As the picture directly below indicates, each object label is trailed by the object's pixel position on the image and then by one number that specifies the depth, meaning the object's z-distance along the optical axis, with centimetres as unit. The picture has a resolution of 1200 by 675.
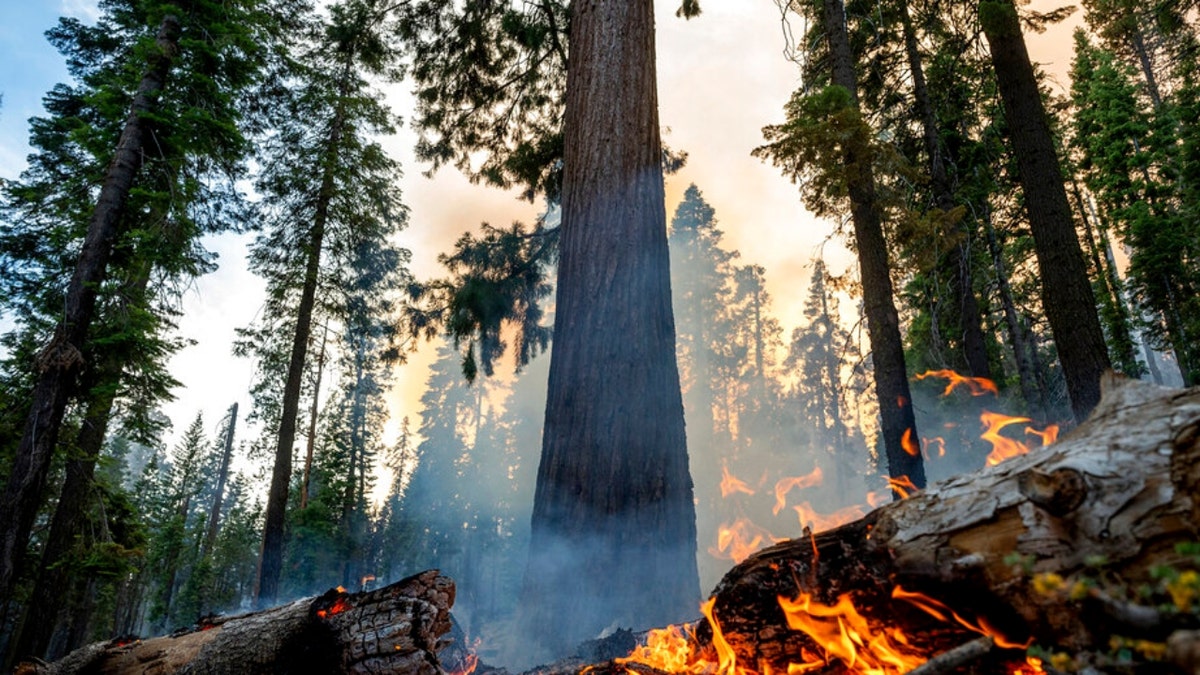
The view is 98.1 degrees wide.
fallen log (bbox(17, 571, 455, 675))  267
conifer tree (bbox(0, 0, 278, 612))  760
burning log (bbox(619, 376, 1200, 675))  157
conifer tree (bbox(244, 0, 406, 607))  1457
